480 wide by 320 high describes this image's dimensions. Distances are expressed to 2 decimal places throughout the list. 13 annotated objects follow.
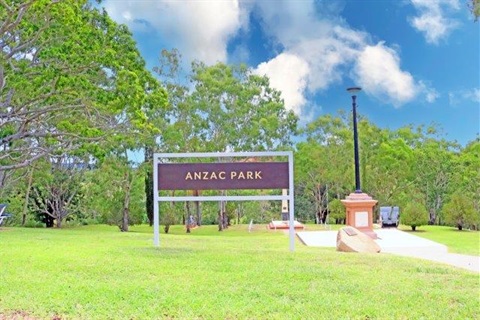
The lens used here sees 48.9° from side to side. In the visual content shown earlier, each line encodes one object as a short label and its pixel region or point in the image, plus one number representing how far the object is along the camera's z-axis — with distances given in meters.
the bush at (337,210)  28.42
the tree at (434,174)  30.72
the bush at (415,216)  20.97
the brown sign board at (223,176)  11.28
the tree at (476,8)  8.25
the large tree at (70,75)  12.73
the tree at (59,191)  25.56
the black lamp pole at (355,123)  16.39
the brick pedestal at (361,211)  16.19
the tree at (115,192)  24.76
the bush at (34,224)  26.70
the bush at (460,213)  21.80
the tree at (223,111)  25.36
